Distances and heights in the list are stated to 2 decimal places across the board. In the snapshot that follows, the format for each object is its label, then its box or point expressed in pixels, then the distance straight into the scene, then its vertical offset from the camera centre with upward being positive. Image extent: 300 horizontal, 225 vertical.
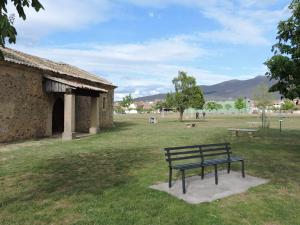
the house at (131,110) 113.43 +0.45
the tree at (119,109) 96.25 +0.74
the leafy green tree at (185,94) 31.70 +2.25
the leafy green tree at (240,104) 78.17 +2.44
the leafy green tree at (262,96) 50.44 +3.25
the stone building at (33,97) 12.33 +0.78
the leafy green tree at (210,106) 80.33 +1.81
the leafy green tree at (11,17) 2.66 +1.03
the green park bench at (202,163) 5.10 -1.19
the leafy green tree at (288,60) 8.60 +1.91
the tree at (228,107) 102.69 +1.88
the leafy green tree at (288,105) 86.83 +2.40
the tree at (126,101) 90.53 +3.73
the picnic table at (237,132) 14.34 -1.28
